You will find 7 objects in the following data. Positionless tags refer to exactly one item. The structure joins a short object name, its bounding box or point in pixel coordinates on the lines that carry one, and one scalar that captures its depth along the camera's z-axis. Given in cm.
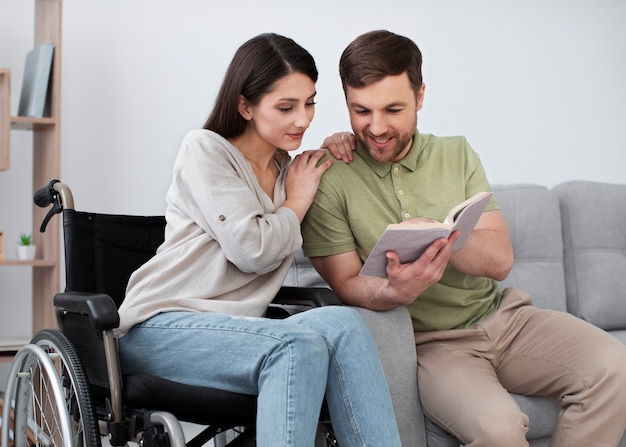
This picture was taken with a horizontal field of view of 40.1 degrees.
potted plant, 295
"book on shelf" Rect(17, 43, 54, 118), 295
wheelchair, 161
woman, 153
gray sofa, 279
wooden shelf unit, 292
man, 190
